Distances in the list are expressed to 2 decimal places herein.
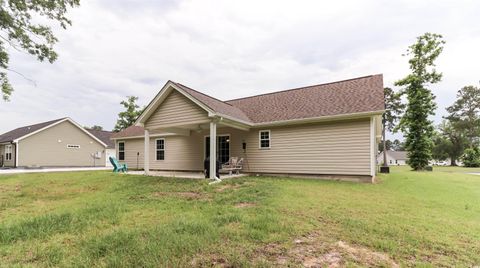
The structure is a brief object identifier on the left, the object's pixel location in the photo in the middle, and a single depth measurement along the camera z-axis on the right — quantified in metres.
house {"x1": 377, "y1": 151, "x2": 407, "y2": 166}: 68.38
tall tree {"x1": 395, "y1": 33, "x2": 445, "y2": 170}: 20.66
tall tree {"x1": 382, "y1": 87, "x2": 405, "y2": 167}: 36.50
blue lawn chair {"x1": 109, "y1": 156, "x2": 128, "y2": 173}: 14.66
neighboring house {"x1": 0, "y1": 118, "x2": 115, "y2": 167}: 22.53
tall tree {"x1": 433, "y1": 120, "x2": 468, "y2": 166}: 45.69
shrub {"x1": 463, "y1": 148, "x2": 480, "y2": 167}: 30.76
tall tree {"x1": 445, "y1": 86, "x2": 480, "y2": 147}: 42.12
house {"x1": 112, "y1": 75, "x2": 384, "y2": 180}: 9.88
